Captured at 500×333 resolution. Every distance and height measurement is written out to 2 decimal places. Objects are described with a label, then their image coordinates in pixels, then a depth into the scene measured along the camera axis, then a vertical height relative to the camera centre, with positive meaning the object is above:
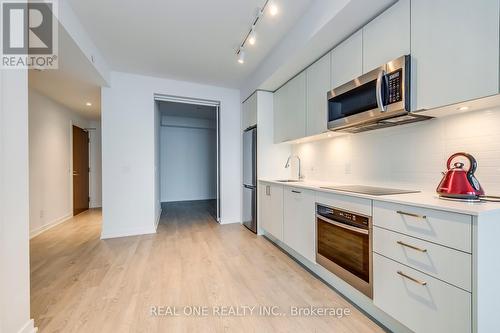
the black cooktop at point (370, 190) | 1.74 -0.22
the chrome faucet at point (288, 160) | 3.64 +0.07
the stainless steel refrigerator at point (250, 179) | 3.61 -0.25
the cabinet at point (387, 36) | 1.54 +0.97
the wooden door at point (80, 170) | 5.09 -0.15
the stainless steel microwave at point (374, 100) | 1.53 +0.52
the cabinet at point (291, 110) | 2.78 +0.76
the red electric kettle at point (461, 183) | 1.29 -0.12
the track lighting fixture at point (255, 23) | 1.98 +1.46
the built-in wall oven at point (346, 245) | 1.61 -0.67
